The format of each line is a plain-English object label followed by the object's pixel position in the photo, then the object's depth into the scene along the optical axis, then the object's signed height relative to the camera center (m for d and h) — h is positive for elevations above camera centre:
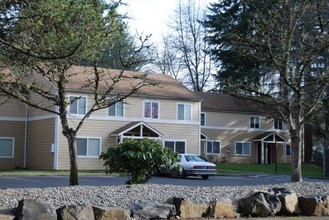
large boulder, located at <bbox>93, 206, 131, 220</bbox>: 9.78 -1.07
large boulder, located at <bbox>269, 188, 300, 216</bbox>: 12.34 -1.06
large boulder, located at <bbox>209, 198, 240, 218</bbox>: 11.32 -1.11
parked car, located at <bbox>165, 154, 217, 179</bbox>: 30.72 -0.59
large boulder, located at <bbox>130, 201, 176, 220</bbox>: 10.51 -1.08
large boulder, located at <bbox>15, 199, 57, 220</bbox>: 8.95 -0.96
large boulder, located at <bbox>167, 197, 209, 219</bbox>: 11.03 -1.08
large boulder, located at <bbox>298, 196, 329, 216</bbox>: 12.55 -1.11
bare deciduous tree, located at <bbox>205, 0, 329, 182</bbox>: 18.42 +3.65
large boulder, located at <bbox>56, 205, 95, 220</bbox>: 9.41 -1.03
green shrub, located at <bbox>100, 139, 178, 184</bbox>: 15.67 -0.07
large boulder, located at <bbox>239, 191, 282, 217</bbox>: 11.82 -1.07
